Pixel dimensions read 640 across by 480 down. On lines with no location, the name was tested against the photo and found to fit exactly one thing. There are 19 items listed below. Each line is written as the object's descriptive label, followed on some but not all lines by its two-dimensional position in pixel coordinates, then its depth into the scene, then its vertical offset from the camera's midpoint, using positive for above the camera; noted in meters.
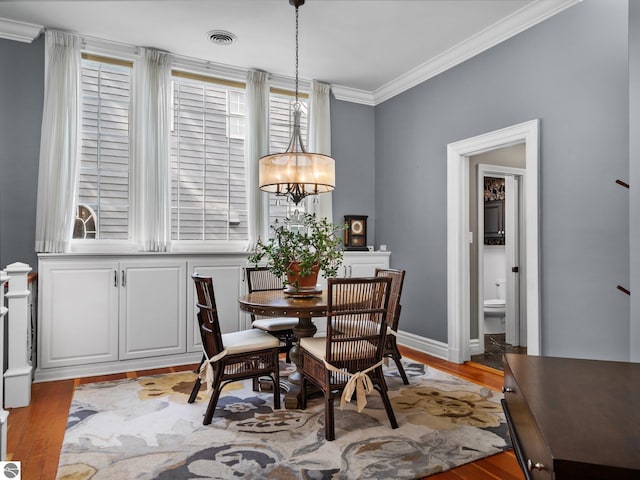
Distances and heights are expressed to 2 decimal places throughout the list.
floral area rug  2.04 -1.11
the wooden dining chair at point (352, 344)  2.34 -0.58
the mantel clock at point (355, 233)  4.84 +0.14
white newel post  2.89 -0.70
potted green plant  2.95 -0.10
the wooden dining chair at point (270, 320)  3.28 -0.62
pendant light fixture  3.01 +0.55
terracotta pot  2.98 -0.25
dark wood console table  0.64 -0.32
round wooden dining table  2.56 -0.40
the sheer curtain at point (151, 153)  3.89 +0.87
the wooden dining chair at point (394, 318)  3.15 -0.57
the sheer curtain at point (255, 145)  4.35 +1.06
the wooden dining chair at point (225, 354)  2.56 -0.70
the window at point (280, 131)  4.63 +1.28
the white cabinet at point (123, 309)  3.44 -0.58
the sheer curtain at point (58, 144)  3.50 +0.86
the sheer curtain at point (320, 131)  4.70 +1.31
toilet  5.36 -0.93
